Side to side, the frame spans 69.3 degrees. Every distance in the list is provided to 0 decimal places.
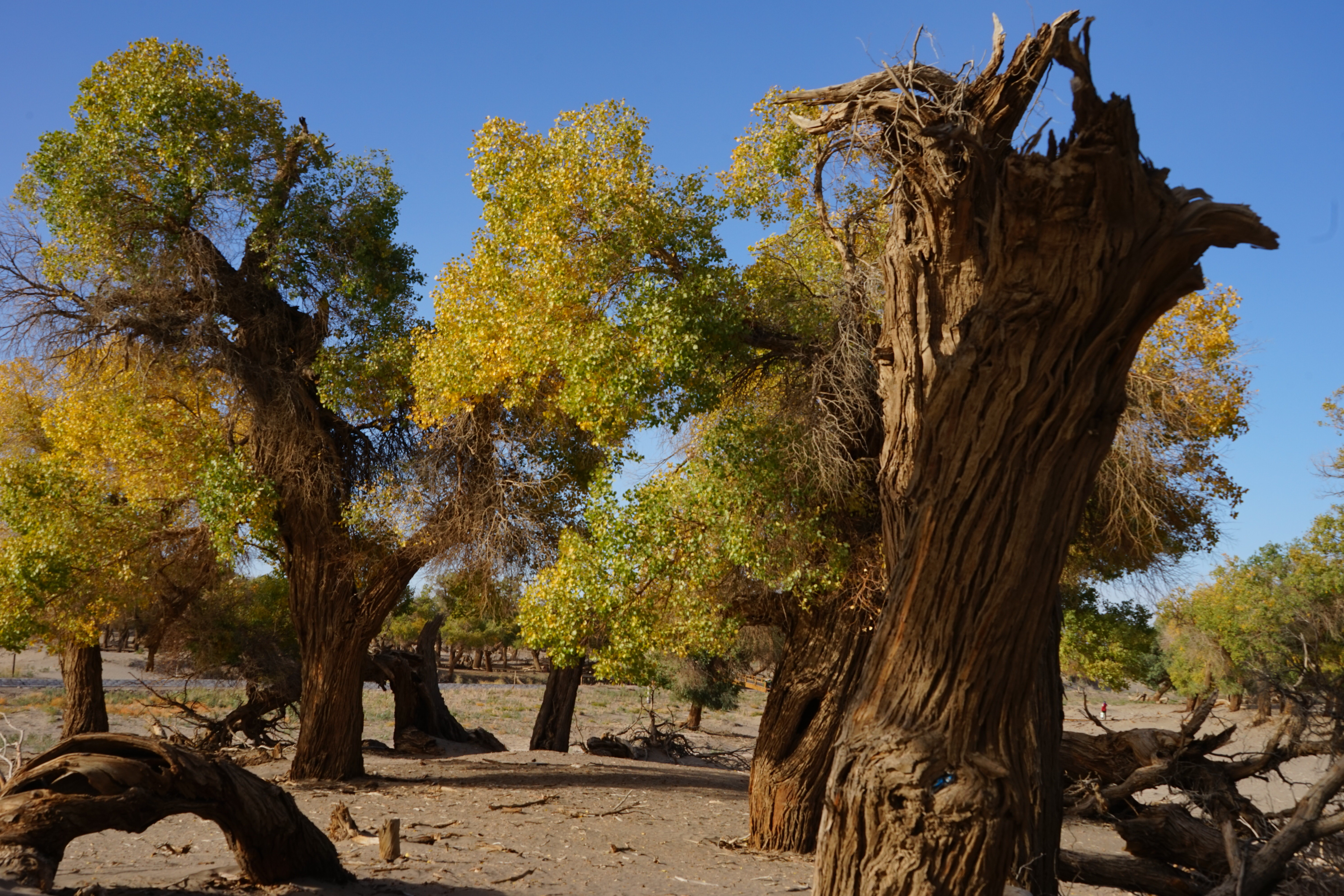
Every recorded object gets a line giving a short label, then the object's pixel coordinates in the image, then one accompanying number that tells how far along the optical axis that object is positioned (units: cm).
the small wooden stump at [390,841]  916
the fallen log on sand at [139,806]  635
